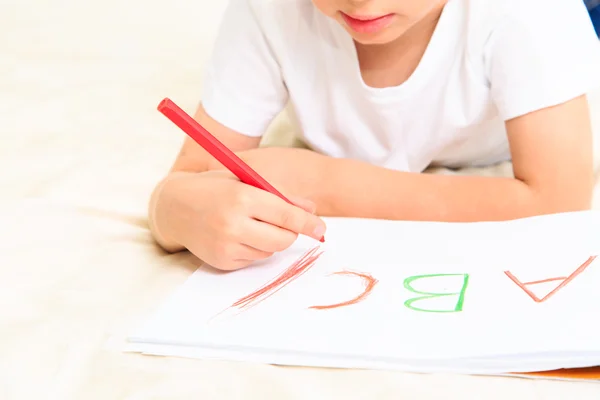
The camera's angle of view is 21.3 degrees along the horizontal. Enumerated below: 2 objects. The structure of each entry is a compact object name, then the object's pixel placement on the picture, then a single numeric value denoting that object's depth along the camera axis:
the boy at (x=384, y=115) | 1.27
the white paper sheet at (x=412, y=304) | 1.10
